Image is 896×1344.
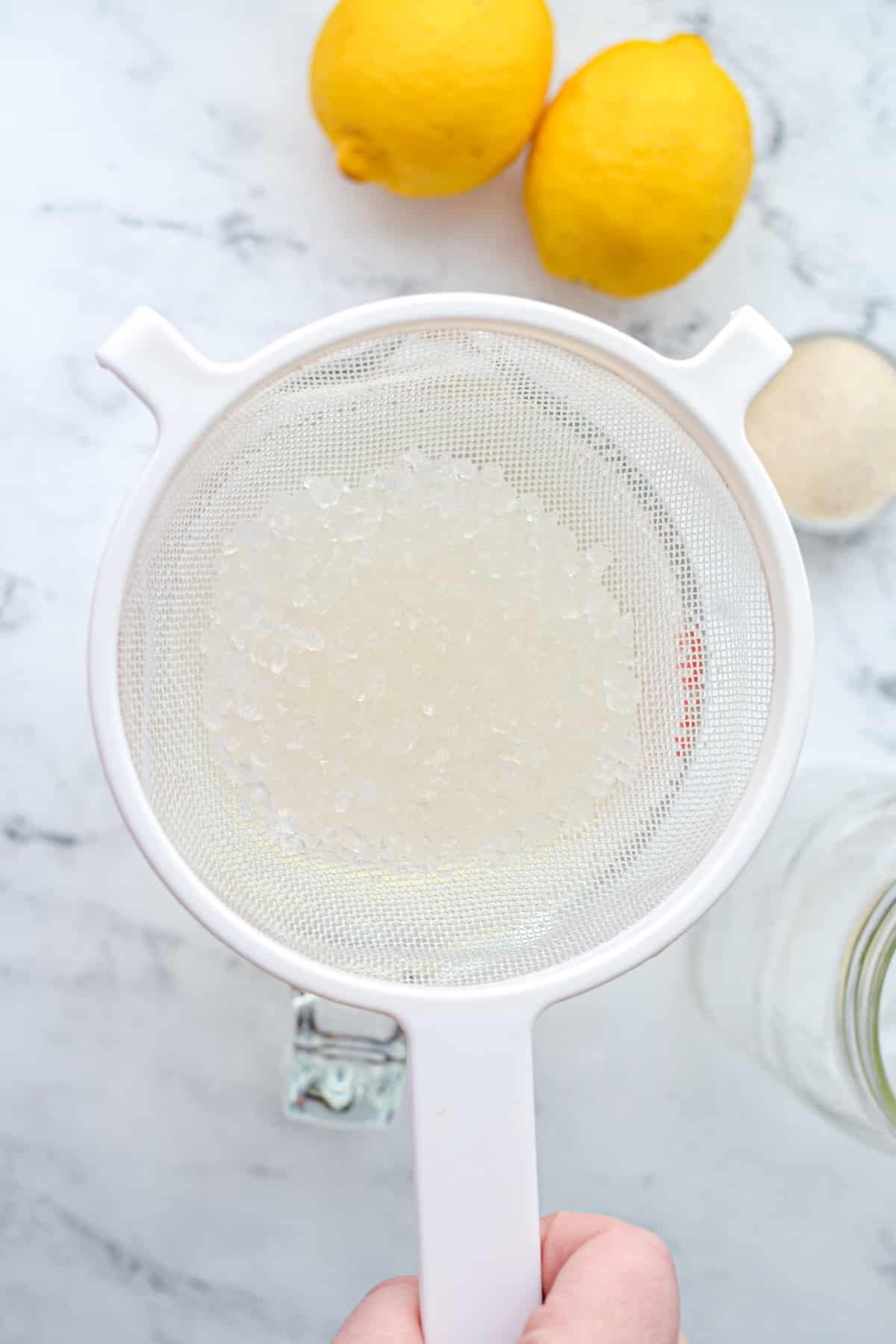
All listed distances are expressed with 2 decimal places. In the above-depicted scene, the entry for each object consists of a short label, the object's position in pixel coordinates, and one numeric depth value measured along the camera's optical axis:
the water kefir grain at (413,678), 0.73
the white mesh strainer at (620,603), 0.60
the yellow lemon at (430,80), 0.73
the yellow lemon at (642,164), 0.75
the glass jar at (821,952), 0.69
